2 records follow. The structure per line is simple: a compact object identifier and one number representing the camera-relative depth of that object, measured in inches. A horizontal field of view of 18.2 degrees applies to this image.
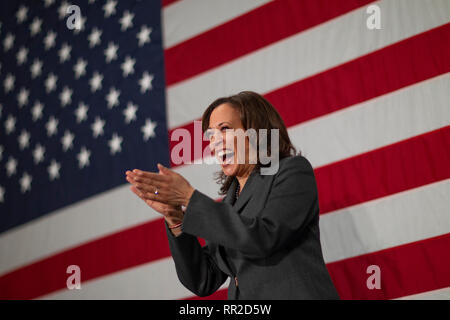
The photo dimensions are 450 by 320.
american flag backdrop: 148.0
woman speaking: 124.6
